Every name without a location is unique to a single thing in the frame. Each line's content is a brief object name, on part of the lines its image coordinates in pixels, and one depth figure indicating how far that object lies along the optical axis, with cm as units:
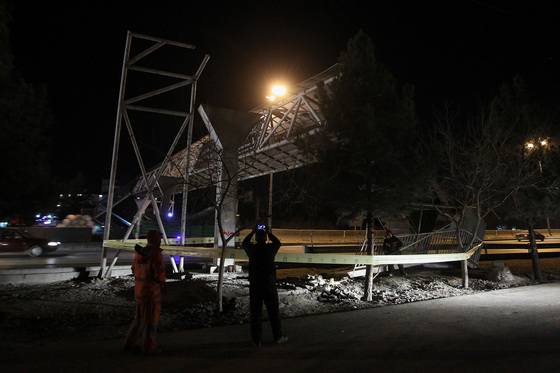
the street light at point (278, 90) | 1496
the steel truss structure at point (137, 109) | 1107
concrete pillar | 1352
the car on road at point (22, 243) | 1950
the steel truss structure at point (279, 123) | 1460
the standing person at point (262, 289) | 538
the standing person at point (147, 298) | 494
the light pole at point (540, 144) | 1288
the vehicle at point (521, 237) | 3292
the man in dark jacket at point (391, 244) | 1337
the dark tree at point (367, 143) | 885
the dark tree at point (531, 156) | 1245
